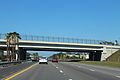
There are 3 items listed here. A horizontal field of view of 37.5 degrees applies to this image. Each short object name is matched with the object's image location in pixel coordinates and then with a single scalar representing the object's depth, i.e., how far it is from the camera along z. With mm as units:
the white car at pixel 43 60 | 37393
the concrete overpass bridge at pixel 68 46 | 55876
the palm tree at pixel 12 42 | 54782
